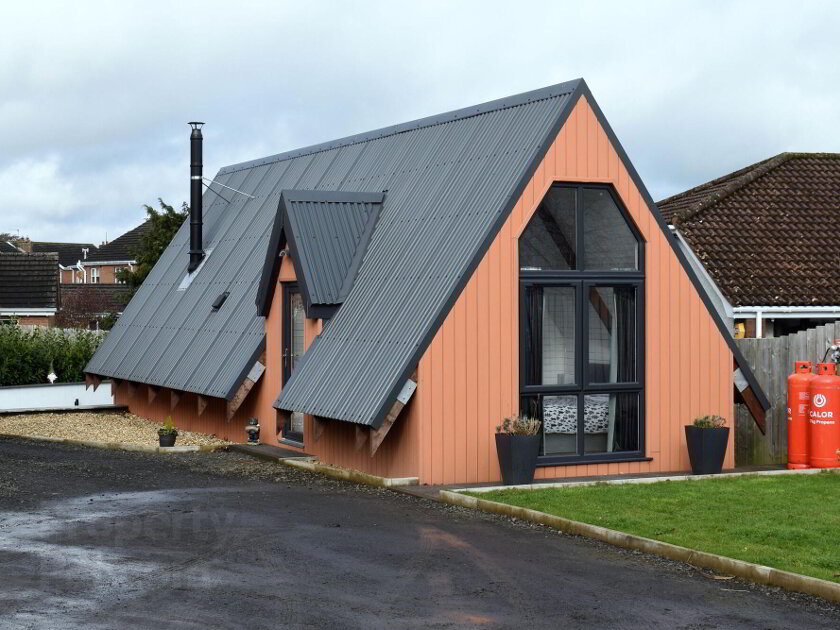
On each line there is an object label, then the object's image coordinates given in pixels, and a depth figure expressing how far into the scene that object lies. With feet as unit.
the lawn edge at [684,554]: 33.04
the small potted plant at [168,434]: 67.15
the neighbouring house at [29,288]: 129.80
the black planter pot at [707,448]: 54.71
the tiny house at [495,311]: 52.70
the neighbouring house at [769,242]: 82.69
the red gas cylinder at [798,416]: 56.75
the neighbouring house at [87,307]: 220.64
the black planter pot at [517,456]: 50.52
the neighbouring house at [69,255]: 308.81
